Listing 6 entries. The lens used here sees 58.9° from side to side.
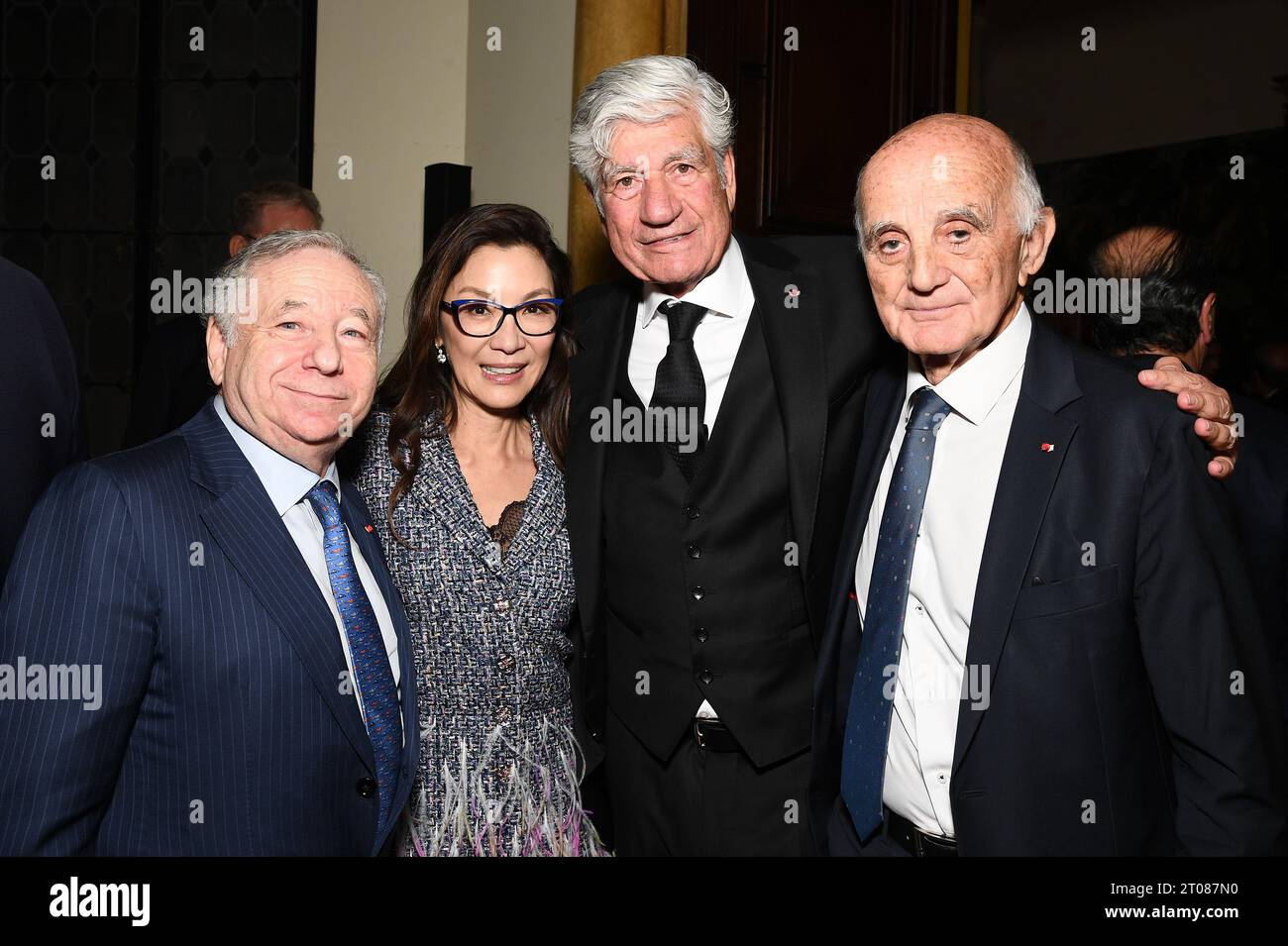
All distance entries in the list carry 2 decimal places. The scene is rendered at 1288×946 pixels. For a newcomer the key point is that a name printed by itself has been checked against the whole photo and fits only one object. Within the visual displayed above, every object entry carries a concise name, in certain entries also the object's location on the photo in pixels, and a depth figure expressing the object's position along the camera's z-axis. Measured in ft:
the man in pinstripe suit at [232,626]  4.86
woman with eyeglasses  7.06
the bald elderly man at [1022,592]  5.21
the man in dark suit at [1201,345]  7.95
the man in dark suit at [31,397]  7.13
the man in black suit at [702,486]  7.04
